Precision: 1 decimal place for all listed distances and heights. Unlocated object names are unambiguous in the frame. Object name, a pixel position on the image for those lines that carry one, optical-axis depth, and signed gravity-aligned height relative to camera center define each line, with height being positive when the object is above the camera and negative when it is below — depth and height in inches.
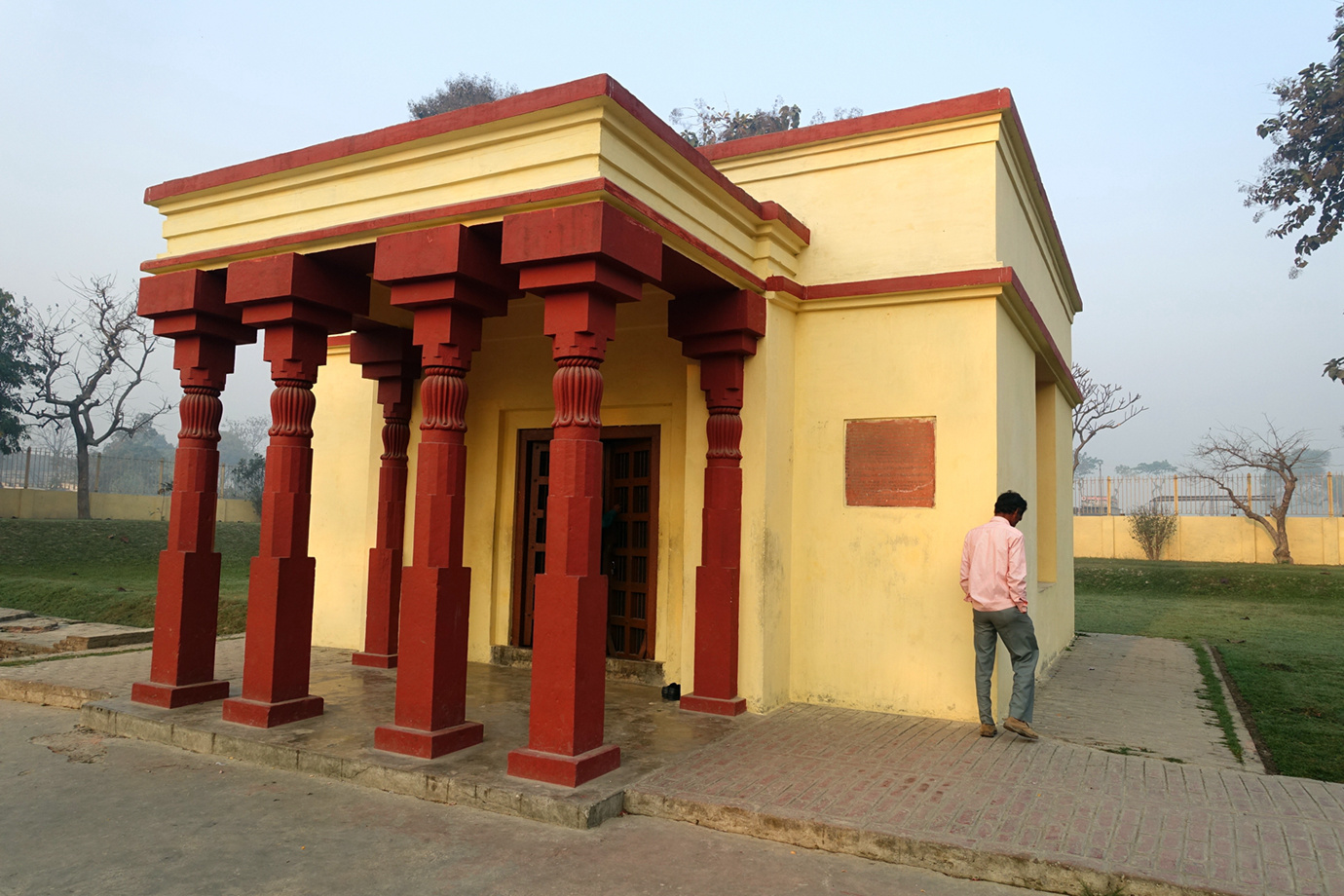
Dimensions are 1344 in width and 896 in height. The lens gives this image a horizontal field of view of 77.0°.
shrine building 206.5 +44.5
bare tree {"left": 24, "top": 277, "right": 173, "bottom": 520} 1137.4 +187.2
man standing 234.4 -20.2
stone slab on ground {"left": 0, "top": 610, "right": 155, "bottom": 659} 408.2 -62.1
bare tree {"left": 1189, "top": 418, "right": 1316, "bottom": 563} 935.0 +75.1
